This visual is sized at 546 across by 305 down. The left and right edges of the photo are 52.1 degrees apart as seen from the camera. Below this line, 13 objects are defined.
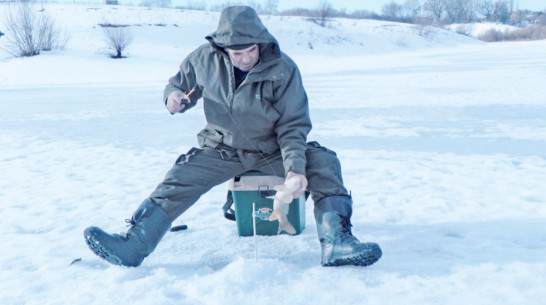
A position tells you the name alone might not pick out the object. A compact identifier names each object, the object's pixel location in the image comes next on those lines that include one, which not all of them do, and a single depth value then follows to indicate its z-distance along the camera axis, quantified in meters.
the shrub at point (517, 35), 56.79
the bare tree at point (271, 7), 70.38
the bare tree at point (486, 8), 98.56
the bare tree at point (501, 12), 97.95
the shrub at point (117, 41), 25.62
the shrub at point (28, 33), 24.78
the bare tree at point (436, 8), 87.88
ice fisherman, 2.57
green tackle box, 2.84
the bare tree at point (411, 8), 94.69
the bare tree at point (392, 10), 90.19
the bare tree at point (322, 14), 48.66
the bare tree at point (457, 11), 87.62
